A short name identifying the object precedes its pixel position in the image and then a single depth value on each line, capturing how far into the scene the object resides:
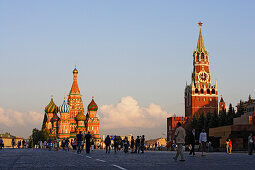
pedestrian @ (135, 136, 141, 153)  35.97
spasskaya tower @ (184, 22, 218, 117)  160.62
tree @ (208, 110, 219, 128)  88.88
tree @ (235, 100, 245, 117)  86.19
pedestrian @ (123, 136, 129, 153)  36.66
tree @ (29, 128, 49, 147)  147.38
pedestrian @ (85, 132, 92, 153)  32.34
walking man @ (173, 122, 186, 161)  19.26
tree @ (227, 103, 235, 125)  83.69
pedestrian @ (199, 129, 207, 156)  27.97
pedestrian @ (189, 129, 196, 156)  29.02
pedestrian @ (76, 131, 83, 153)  32.50
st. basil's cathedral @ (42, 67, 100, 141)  142.62
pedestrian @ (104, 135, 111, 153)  37.09
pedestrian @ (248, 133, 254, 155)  30.73
